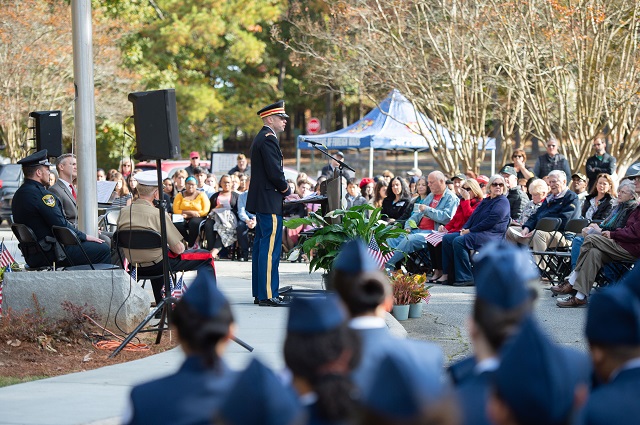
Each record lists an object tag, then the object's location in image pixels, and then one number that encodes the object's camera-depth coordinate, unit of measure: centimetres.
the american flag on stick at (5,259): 1272
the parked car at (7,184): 3017
